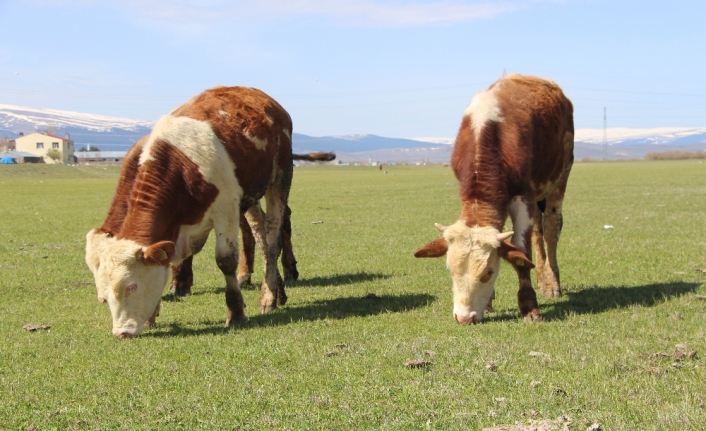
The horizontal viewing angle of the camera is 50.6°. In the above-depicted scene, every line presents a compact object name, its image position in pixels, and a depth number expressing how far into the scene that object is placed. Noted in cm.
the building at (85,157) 17800
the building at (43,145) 16762
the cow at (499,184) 844
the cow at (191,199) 852
